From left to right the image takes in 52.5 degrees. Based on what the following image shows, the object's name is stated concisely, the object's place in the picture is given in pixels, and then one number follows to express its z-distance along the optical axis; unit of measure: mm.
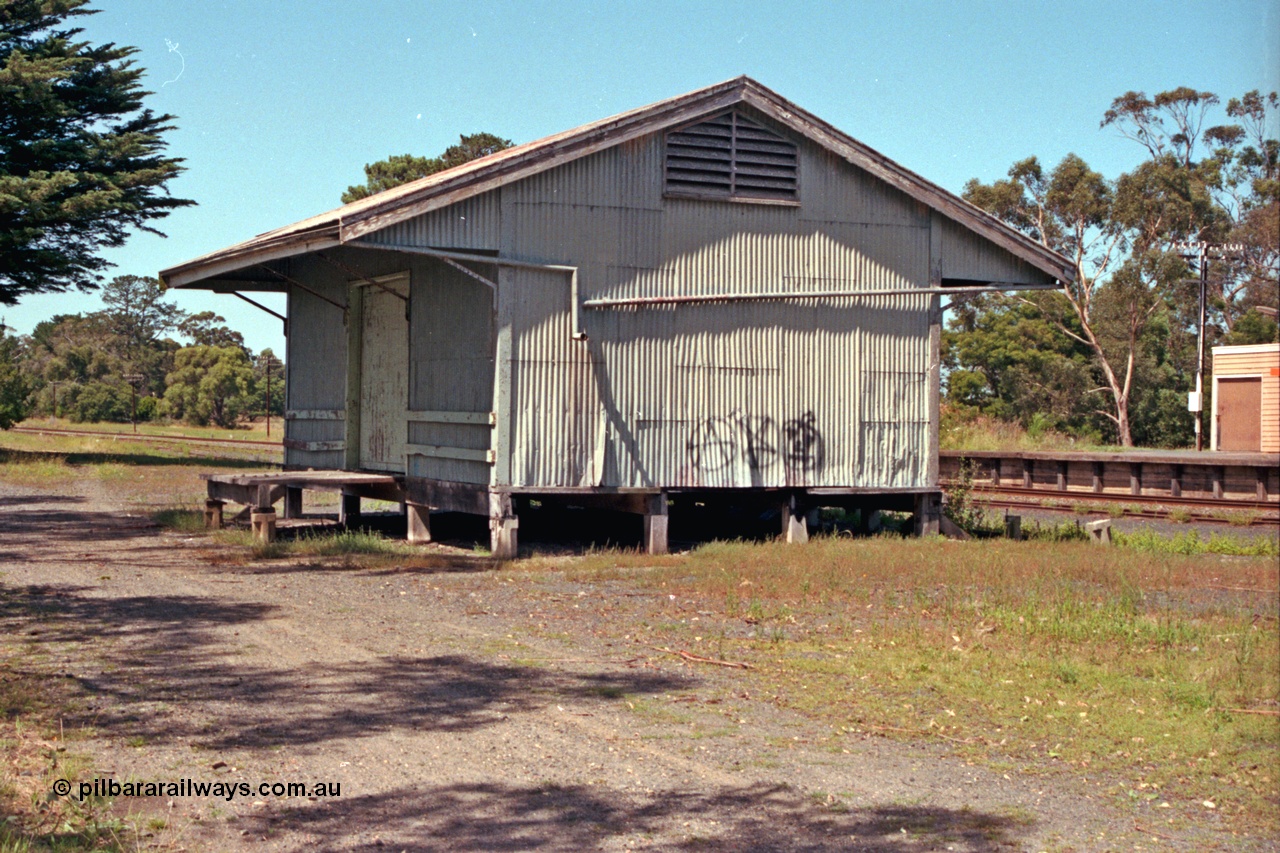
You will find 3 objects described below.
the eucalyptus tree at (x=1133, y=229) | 49656
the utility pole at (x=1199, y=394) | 35434
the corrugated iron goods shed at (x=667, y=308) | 14969
